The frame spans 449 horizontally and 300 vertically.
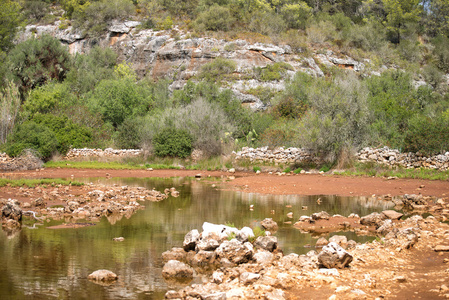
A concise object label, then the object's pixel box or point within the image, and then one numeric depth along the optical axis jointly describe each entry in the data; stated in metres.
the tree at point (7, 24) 62.69
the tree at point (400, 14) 72.06
